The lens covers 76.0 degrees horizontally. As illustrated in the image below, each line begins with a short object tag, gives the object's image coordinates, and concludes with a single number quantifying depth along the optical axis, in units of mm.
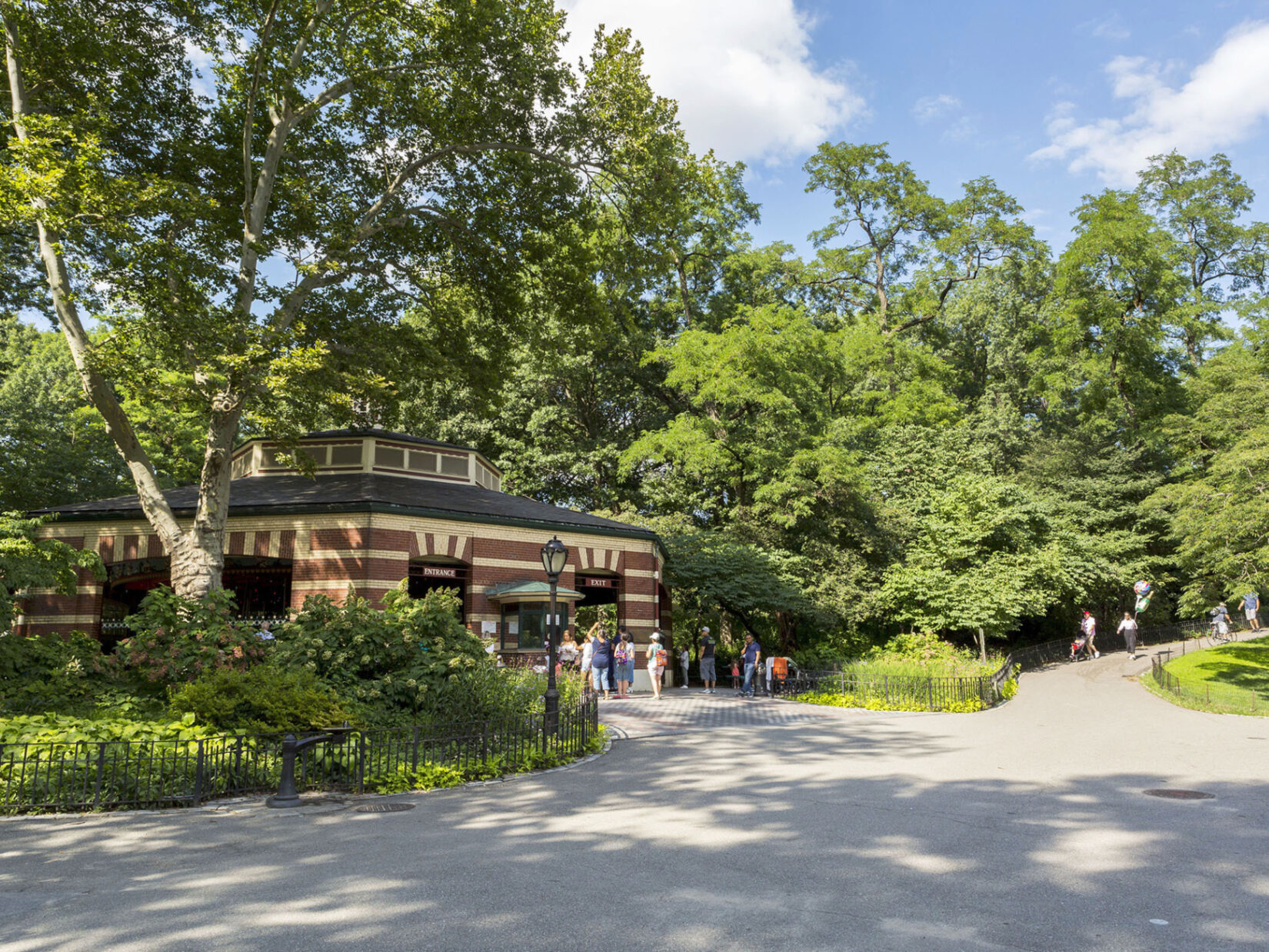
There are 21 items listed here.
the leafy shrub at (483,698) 12445
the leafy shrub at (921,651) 27703
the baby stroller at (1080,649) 34281
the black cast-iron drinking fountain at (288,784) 9328
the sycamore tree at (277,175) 15102
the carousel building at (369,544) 21438
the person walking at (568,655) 22266
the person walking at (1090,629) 32531
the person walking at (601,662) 21094
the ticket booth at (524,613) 22438
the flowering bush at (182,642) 12477
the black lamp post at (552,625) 12617
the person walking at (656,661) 21719
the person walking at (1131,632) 32156
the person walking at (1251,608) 35781
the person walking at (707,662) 24891
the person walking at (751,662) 23781
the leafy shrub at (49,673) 11836
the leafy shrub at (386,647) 12492
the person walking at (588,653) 21859
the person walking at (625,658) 23562
